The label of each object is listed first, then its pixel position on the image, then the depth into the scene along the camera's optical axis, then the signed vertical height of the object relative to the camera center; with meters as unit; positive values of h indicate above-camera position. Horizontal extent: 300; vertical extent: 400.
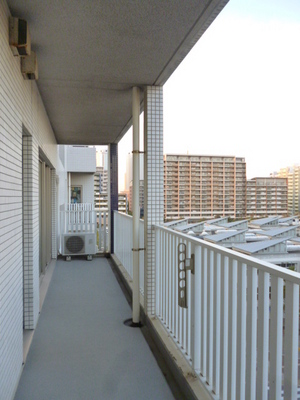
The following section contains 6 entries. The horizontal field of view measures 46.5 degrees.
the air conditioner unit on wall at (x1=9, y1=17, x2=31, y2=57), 1.94 +0.91
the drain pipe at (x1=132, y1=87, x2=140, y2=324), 3.34 -0.04
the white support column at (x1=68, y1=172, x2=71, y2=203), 13.42 +0.50
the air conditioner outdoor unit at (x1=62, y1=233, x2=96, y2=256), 6.50 -0.88
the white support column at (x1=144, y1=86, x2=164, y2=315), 3.18 +0.20
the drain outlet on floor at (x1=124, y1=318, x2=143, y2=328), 3.24 -1.19
